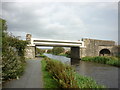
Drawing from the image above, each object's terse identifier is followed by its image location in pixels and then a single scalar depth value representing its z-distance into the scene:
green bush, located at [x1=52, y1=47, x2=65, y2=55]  62.00
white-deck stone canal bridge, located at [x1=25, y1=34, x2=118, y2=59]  23.84
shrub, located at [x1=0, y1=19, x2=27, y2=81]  6.97
